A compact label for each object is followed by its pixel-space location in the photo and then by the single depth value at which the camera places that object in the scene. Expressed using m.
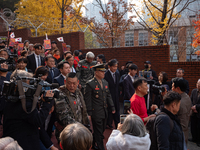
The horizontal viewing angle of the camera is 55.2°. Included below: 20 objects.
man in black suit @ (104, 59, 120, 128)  6.63
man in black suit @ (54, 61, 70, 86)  5.08
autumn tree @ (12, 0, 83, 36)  20.73
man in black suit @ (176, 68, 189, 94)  7.23
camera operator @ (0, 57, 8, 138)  4.45
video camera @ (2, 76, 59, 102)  2.40
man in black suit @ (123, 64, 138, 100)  6.41
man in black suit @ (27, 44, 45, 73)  7.28
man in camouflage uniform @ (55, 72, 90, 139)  3.39
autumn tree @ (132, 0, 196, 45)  10.48
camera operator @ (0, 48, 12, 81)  6.76
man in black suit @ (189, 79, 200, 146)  5.75
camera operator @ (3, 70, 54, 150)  2.50
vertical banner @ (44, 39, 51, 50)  10.40
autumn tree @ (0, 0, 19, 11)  22.39
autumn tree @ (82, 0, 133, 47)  13.88
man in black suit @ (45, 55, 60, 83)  6.28
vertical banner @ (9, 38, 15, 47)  9.96
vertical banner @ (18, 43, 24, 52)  10.09
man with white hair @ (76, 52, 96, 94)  7.00
